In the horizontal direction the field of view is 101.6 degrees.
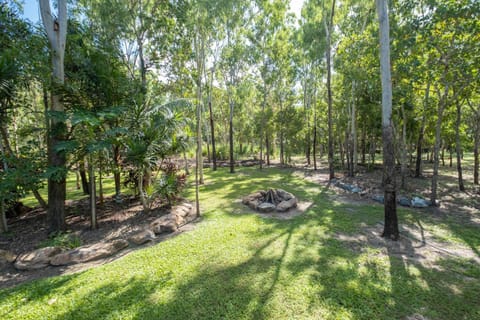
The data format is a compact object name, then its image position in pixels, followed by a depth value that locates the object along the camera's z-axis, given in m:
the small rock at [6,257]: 3.96
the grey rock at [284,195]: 7.54
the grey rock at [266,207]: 6.66
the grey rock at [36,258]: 3.82
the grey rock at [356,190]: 9.06
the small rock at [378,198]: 7.64
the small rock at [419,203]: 7.02
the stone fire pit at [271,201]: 6.75
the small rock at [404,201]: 7.23
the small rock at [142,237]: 4.78
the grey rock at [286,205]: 6.71
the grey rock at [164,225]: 5.33
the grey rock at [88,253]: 3.96
